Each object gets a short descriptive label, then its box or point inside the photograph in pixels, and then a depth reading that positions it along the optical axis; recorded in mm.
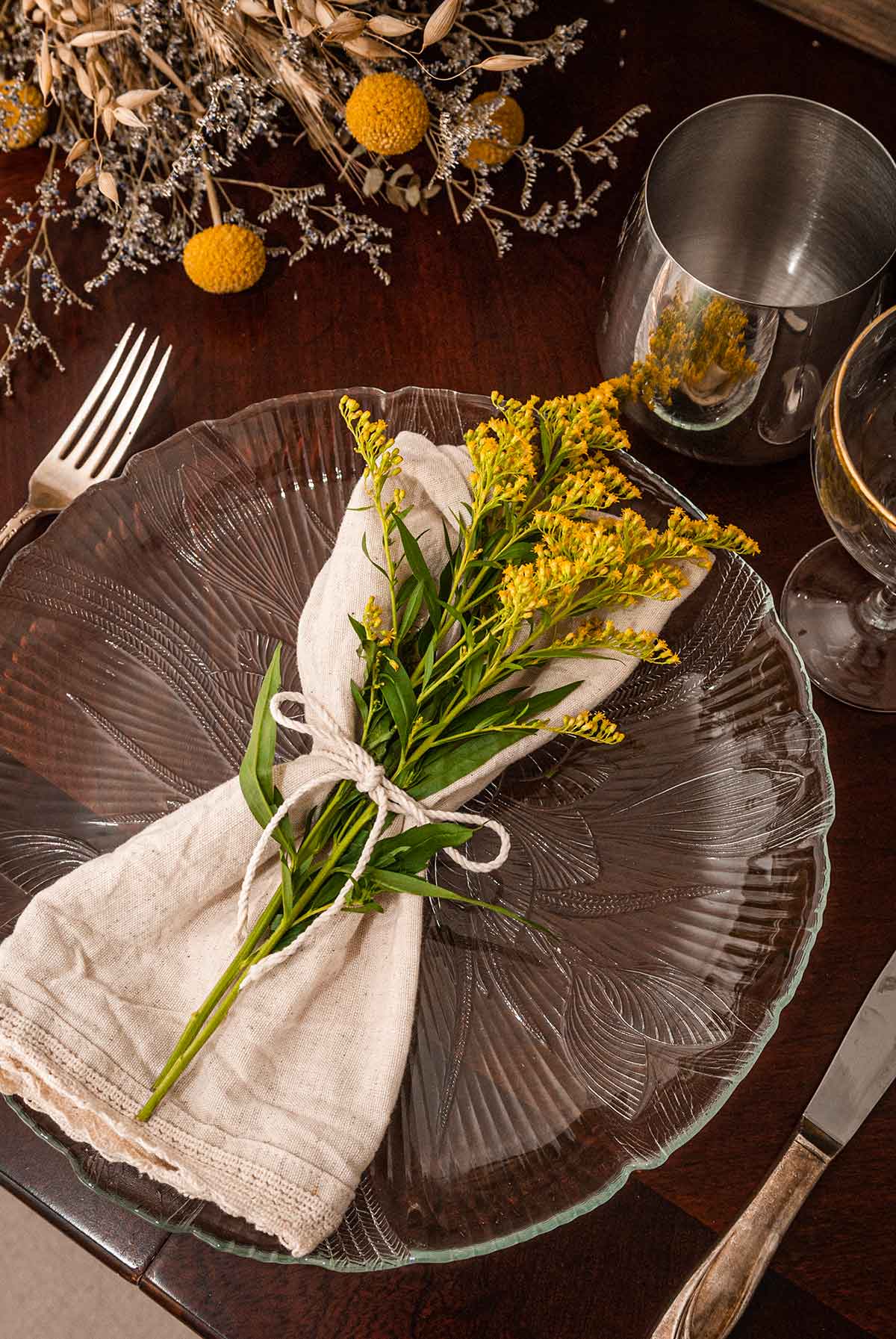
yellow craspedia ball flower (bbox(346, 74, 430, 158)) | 708
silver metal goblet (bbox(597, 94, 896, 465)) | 587
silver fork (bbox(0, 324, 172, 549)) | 674
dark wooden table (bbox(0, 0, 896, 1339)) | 534
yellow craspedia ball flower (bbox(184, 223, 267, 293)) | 723
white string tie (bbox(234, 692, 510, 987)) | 517
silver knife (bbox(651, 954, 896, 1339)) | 510
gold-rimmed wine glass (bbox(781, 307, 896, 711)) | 546
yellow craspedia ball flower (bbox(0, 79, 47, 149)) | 772
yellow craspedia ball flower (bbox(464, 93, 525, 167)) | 753
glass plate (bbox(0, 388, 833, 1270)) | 513
